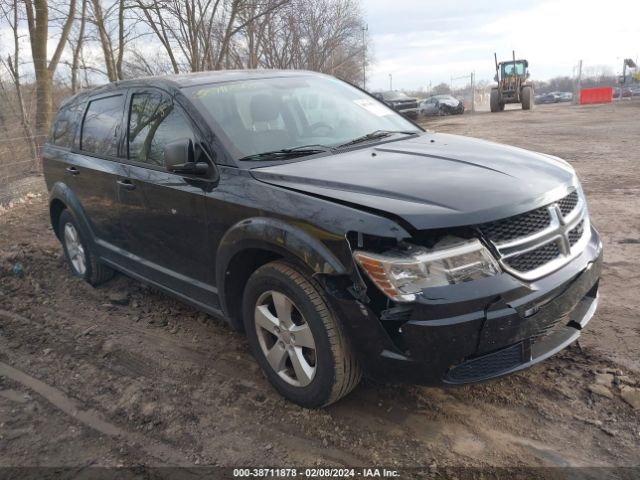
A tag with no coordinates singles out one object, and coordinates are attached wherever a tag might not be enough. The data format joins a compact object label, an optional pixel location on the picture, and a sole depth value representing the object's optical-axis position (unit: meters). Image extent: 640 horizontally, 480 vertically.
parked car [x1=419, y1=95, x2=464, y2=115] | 33.34
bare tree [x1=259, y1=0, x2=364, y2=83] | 26.94
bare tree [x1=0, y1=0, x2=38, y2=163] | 10.71
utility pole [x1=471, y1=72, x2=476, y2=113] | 35.96
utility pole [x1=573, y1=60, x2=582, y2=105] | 40.77
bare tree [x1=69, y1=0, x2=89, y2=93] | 17.22
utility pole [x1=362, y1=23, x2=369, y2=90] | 46.12
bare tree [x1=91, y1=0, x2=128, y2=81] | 18.25
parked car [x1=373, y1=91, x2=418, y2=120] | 27.58
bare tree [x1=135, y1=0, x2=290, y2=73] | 19.78
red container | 37.22
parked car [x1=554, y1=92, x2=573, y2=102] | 57.59
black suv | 2.35
